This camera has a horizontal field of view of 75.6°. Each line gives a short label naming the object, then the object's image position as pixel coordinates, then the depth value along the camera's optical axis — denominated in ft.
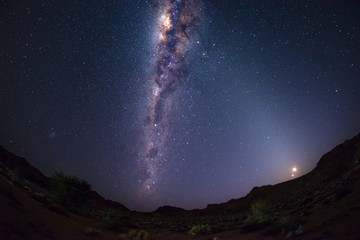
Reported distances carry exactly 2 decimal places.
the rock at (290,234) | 33.97
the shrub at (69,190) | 77.77
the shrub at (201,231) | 60.18
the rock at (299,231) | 33.66
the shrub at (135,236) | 49.98
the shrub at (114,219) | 67.05
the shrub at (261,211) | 55.21
